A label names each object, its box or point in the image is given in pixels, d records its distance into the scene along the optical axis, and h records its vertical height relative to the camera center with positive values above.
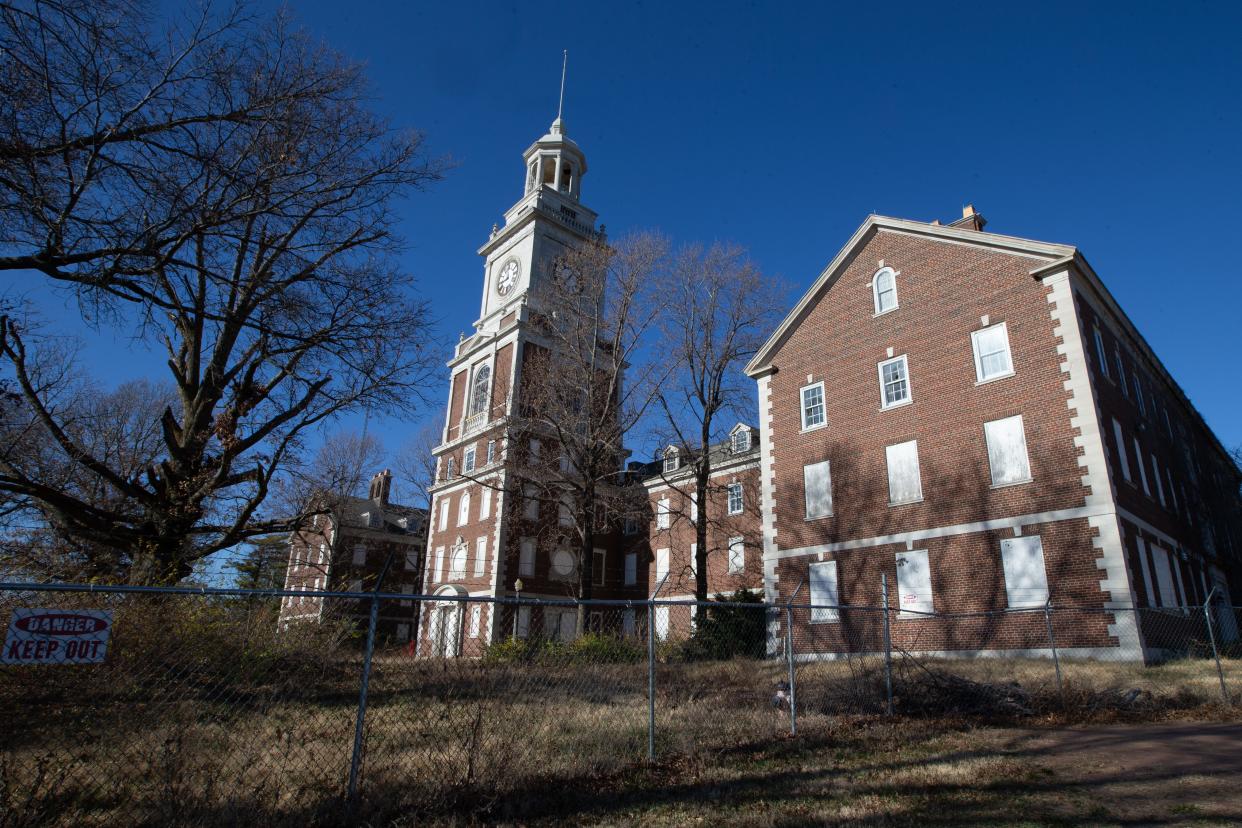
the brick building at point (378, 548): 45.25 +4.92
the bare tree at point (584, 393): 24.22 +7.86
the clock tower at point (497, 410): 36.34 +12.01
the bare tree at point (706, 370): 25.59 +9.19
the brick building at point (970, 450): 17.78 +5.08
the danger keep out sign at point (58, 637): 4.63 -0.16
